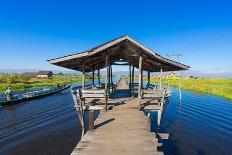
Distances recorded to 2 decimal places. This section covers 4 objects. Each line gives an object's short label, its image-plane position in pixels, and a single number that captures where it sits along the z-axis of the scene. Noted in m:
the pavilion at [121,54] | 6.87
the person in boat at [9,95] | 15.44
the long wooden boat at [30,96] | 15.36
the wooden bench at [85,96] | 6.81
